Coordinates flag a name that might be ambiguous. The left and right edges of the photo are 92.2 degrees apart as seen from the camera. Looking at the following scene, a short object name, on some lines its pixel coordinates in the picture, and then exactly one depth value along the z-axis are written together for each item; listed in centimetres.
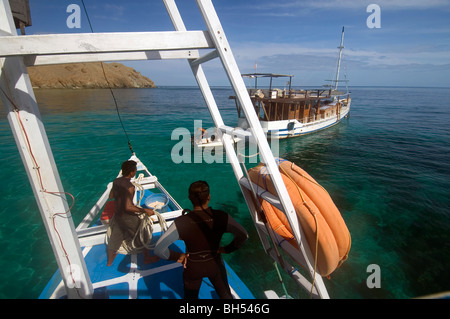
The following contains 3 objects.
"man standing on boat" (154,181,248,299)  242
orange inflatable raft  273
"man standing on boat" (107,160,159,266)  356
